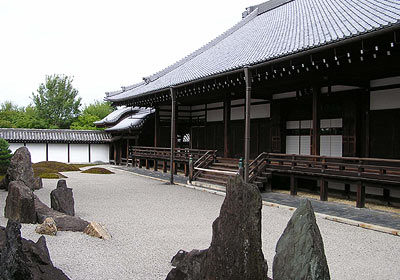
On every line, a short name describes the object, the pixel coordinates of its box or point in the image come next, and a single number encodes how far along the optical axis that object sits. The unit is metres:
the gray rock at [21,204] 7.16
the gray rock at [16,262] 3.64
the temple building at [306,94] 9.23
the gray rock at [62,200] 8.09
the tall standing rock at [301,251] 3.16
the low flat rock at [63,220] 6.82
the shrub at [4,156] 15.24
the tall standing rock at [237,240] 3.49
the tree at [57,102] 43.78
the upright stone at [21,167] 11.00
